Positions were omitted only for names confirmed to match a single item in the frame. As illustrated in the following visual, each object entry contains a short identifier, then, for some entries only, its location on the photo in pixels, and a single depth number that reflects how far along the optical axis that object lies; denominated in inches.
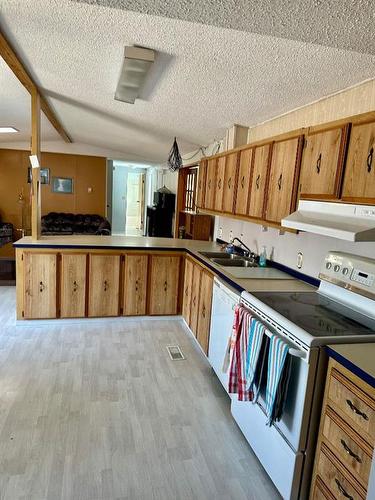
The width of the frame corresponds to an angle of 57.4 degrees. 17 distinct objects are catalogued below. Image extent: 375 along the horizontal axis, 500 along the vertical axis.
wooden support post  144.4
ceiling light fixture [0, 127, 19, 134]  225.4
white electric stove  60.3
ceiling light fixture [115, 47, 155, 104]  86.6
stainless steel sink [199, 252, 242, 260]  139.3
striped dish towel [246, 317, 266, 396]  72.0
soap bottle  123.0
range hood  61.7
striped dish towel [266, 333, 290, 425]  63.7
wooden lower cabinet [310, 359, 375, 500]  48.6
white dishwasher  95.3
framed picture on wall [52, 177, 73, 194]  307.7
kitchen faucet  133.4
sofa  281.4
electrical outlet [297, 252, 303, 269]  104.3
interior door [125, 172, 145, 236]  476.4
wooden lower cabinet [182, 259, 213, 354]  118.7
